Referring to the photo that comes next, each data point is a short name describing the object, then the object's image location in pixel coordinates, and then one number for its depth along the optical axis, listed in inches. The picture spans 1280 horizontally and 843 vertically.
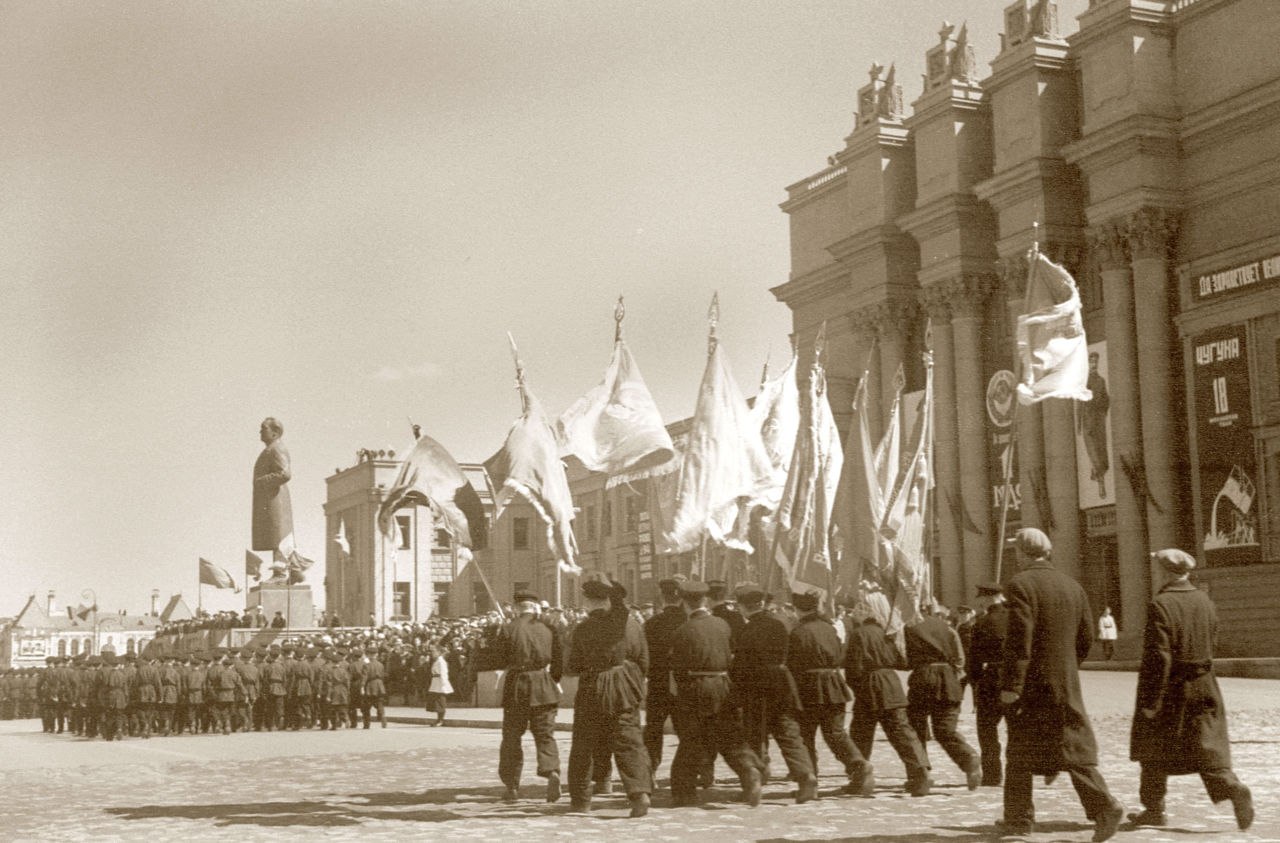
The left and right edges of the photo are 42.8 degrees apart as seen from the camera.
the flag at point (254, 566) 1640.0
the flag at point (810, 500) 896.9
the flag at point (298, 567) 1604.3
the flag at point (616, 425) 848.3
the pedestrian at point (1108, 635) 1473.9
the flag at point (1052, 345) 763.4
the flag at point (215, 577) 1861.5
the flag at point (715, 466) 844.6
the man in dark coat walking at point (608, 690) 489.1
